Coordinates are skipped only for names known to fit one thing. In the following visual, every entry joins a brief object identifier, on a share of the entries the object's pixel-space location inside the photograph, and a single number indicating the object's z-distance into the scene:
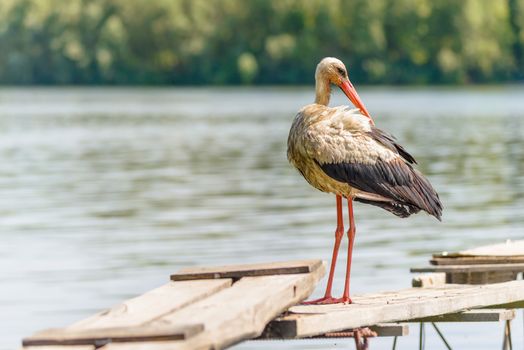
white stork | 20.41
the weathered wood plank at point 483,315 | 20.83
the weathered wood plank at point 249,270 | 19.11
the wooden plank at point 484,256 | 25.22
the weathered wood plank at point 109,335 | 14.87
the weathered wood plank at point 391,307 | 17.73
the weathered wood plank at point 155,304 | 16.22
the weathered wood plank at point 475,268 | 24.37
